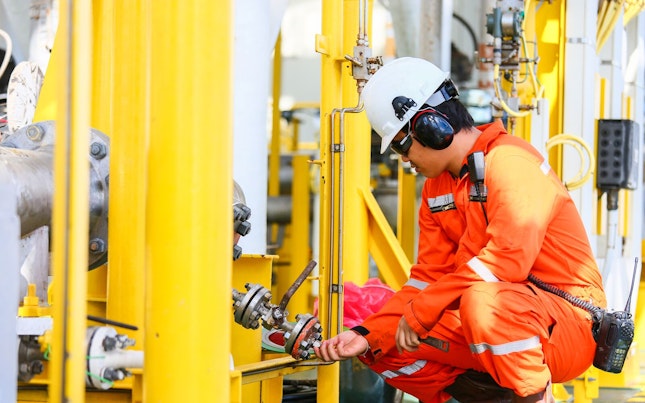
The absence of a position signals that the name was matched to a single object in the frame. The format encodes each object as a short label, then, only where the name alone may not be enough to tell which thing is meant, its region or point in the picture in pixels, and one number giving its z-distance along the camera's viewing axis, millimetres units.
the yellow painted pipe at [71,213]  1805
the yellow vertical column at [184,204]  2127
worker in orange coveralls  3160
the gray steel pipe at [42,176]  2465
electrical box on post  6465
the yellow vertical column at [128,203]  2525
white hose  3275
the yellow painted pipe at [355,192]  4840
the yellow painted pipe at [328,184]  3674
